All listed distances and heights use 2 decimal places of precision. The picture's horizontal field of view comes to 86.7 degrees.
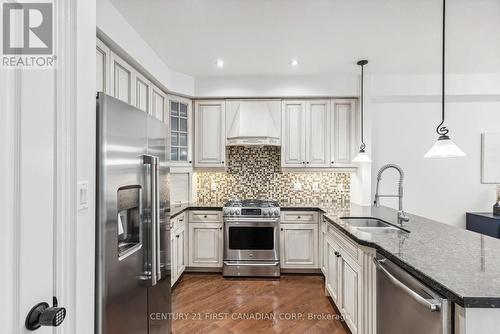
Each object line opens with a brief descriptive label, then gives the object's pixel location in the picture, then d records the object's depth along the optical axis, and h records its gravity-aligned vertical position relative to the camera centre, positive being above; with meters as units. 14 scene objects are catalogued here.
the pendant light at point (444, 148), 1.81 +0.12
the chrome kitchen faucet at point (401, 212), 2.22 -0.40
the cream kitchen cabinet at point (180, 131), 3.53 +0.47
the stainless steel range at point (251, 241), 3.41 -0.99
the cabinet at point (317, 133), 3.74 +0.46
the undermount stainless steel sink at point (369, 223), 2.25 -0.54
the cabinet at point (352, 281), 1.75 -0.91
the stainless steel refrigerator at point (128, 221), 1.22 -0.30
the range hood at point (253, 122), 3.63 +0.60
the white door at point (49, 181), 0.74 -0.06
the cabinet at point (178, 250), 3.05 -1.06
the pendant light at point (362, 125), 2.89 +0.55
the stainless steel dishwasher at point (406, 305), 1.07 -0.66
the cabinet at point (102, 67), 2.01 +0.76
